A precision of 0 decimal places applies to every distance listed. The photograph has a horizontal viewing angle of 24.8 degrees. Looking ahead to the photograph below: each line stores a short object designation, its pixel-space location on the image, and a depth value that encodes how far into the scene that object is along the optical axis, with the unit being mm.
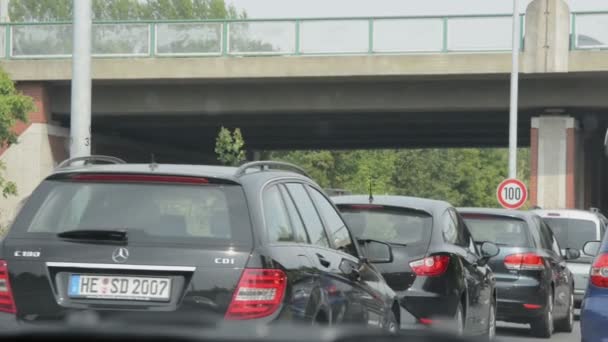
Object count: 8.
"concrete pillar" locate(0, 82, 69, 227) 39062
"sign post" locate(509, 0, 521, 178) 35000
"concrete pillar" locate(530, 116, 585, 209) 39156
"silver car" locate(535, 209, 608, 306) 21297
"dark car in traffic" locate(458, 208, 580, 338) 15688
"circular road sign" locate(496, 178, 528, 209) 35125
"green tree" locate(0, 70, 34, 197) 34188
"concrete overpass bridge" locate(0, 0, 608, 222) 36250
